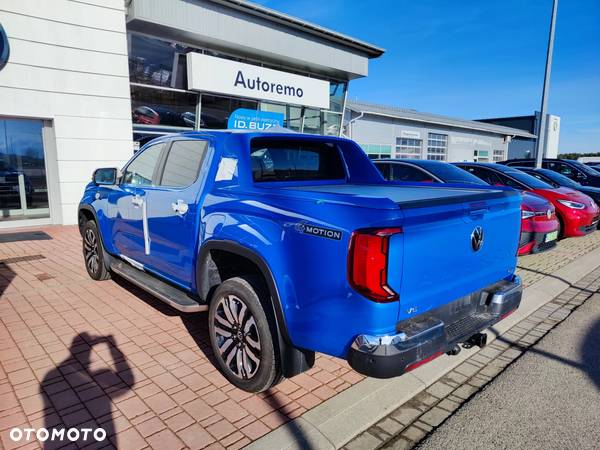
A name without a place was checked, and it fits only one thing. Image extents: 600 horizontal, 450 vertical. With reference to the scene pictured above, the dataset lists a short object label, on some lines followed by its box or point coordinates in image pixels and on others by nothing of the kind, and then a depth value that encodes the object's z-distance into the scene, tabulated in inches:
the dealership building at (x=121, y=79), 369.4
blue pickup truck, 85.7
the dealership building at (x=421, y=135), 965.8
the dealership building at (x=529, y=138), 1683.1
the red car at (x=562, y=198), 301.0
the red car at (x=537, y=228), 235.3
